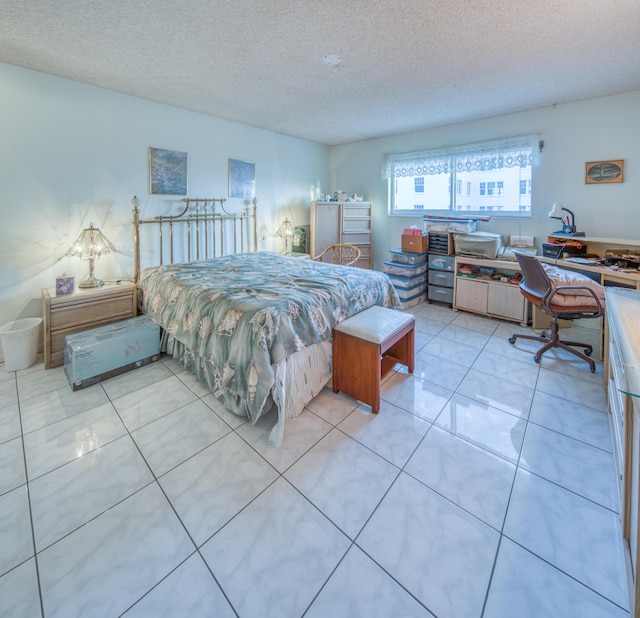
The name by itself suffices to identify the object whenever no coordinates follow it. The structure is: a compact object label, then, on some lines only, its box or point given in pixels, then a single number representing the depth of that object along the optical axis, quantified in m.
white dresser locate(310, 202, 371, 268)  4.82
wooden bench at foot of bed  2.00
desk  2.43
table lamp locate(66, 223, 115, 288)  2.89
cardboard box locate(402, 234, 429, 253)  4.16
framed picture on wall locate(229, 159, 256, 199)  4.08
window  3.72
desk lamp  3.26
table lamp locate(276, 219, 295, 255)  4.80
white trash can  2.49
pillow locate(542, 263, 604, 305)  2.51
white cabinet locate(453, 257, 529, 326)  3.47
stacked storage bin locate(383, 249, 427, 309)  4.08
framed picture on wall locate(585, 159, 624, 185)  3.12
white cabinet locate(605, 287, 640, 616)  0.89
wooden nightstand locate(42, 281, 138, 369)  2.55
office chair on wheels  2.48
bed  1.79
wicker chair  4.73
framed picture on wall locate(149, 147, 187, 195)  3.35
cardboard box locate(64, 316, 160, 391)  2.24
